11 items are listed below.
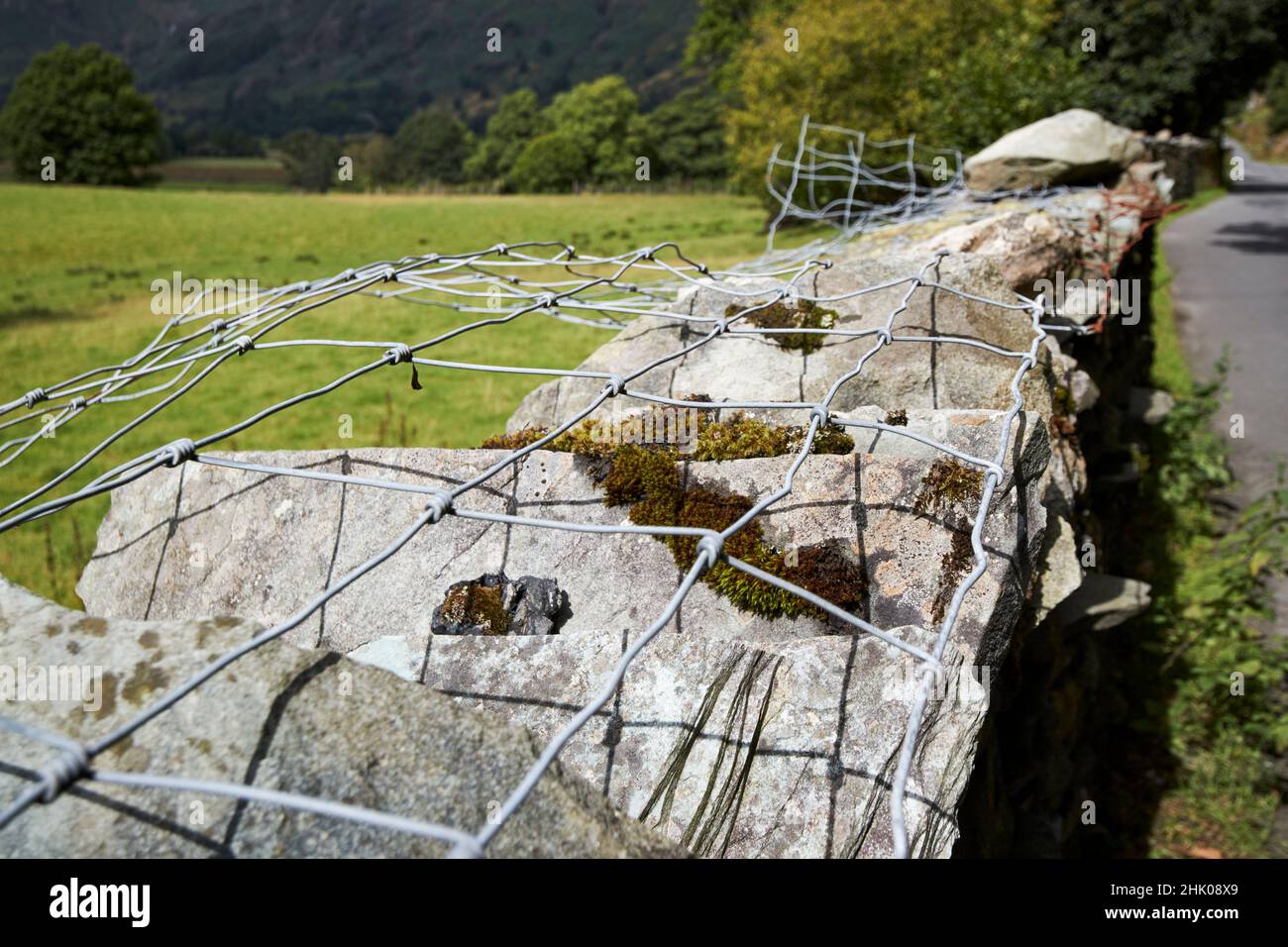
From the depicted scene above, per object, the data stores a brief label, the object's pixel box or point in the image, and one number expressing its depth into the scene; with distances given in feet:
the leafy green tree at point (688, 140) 219.00
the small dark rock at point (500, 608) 6.96
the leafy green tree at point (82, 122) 195.11
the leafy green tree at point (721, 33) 116.26
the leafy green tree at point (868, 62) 56.18
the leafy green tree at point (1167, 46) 61.62
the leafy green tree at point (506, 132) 262.26
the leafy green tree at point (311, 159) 237.86
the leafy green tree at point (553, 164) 204.33
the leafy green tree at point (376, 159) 251.60
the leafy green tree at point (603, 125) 206.80
